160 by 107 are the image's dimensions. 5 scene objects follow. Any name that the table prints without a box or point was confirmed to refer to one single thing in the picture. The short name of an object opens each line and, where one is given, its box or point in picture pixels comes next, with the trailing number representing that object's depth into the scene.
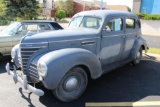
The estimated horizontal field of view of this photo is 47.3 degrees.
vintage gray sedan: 3.67
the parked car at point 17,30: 6.91
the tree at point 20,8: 17.56
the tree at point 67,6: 45.22
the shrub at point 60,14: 37.16
